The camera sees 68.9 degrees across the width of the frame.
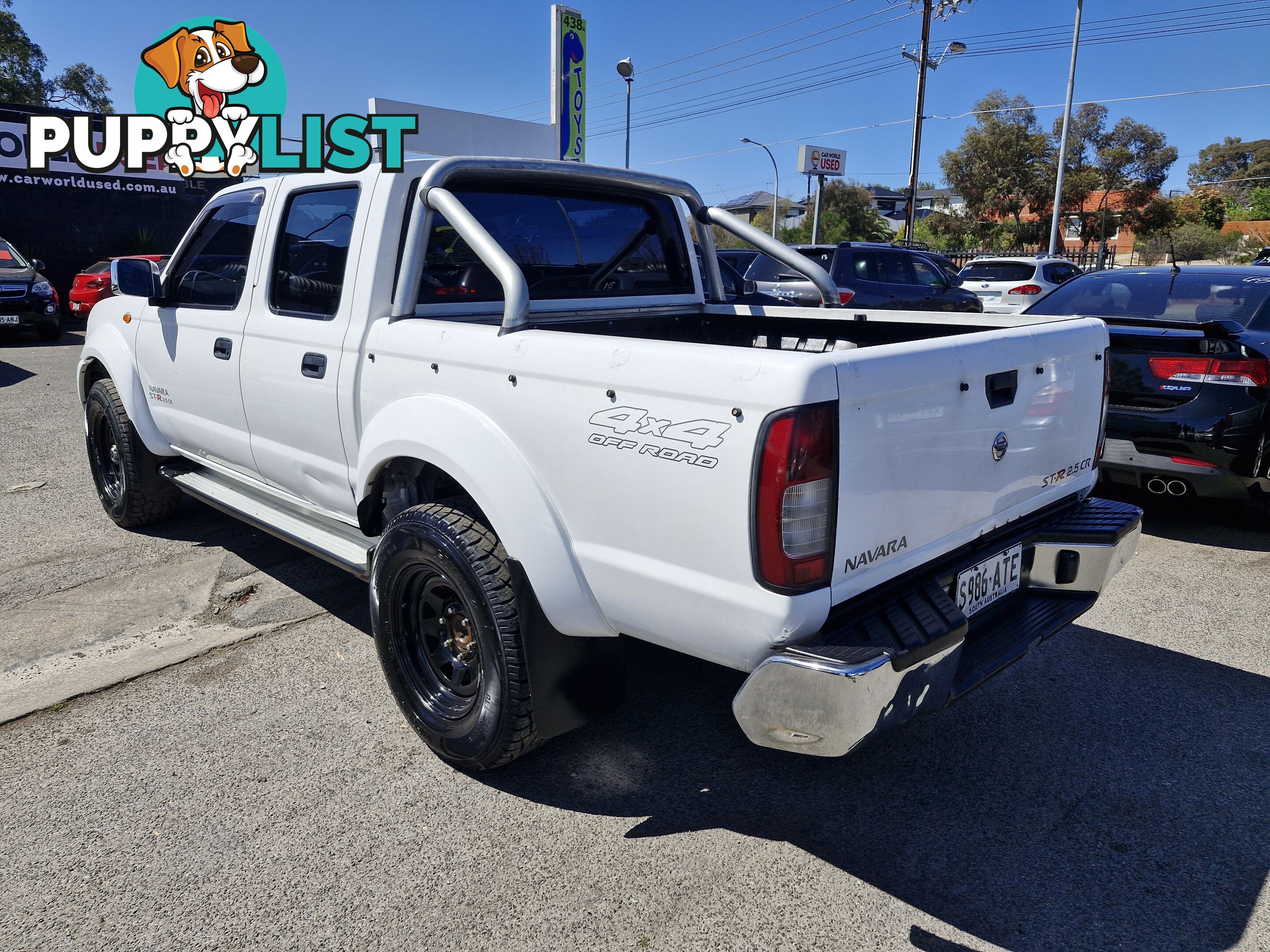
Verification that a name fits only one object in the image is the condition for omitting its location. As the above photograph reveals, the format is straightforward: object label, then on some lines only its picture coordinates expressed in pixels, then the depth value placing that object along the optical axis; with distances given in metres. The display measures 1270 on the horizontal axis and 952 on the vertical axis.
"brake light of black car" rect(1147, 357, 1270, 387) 5.02
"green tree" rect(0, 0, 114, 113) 37.16
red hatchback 17.72
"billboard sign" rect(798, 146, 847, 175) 39.03
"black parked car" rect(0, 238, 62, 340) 15.48
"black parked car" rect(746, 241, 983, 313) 13.27
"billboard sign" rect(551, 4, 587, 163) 15.57
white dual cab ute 2.20
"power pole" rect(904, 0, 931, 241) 30.27
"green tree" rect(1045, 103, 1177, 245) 44.84
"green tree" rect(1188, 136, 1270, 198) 73.56
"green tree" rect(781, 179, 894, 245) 59.16
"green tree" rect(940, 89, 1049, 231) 44.75
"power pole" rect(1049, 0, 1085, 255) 30.66
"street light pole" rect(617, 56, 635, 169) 28.09
